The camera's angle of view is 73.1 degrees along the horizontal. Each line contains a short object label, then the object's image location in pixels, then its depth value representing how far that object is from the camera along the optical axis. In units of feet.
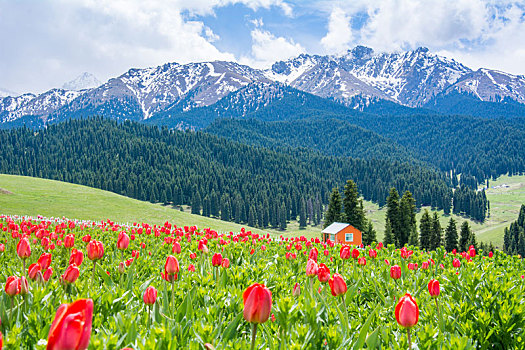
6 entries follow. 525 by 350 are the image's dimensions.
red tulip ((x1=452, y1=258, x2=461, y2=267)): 20.33
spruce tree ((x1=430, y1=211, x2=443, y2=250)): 225.87
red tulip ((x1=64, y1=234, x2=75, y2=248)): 19.02
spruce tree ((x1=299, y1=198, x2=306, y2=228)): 443.94
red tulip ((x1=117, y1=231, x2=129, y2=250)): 18.08
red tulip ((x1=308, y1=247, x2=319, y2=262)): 18.90
